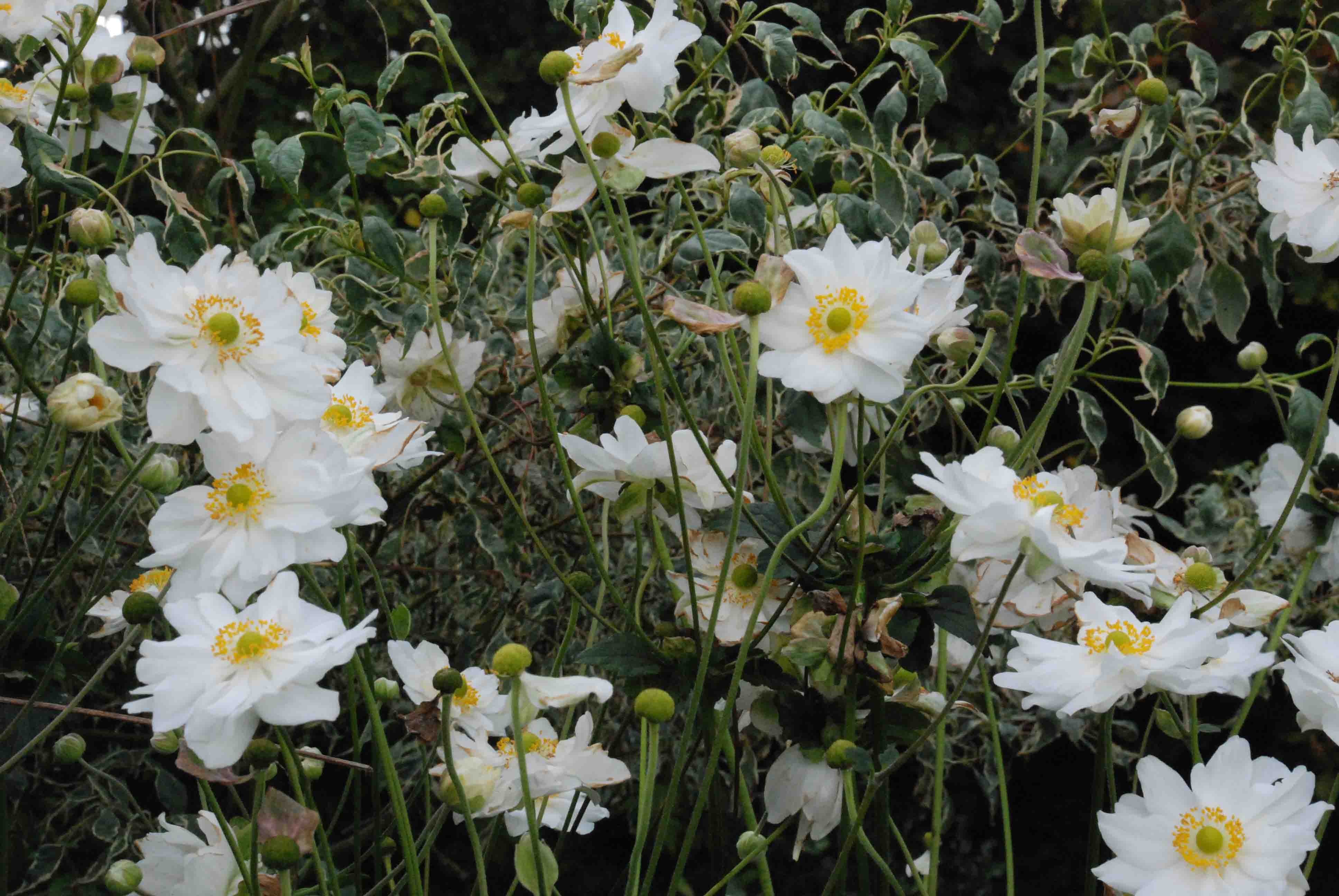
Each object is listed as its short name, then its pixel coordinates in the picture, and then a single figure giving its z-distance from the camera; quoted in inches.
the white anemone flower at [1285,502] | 63.7
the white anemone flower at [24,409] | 65.1
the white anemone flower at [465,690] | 60.6
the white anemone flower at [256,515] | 57.1
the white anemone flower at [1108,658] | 58.4
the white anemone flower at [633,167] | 60.8
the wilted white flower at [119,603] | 62.9
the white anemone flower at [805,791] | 61.8
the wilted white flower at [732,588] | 61.8
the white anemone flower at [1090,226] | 60.2
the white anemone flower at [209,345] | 56.9
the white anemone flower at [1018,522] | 57.8
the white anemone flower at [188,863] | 60.6
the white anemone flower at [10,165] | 62.5
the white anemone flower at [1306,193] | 62.7
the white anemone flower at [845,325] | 59.0
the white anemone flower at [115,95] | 66.1
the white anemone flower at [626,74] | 60.4
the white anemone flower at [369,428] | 59.9
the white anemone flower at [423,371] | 68.2
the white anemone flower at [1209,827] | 58.6
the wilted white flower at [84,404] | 57.1
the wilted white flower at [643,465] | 60.7
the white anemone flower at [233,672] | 55.9
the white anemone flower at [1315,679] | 59.5
